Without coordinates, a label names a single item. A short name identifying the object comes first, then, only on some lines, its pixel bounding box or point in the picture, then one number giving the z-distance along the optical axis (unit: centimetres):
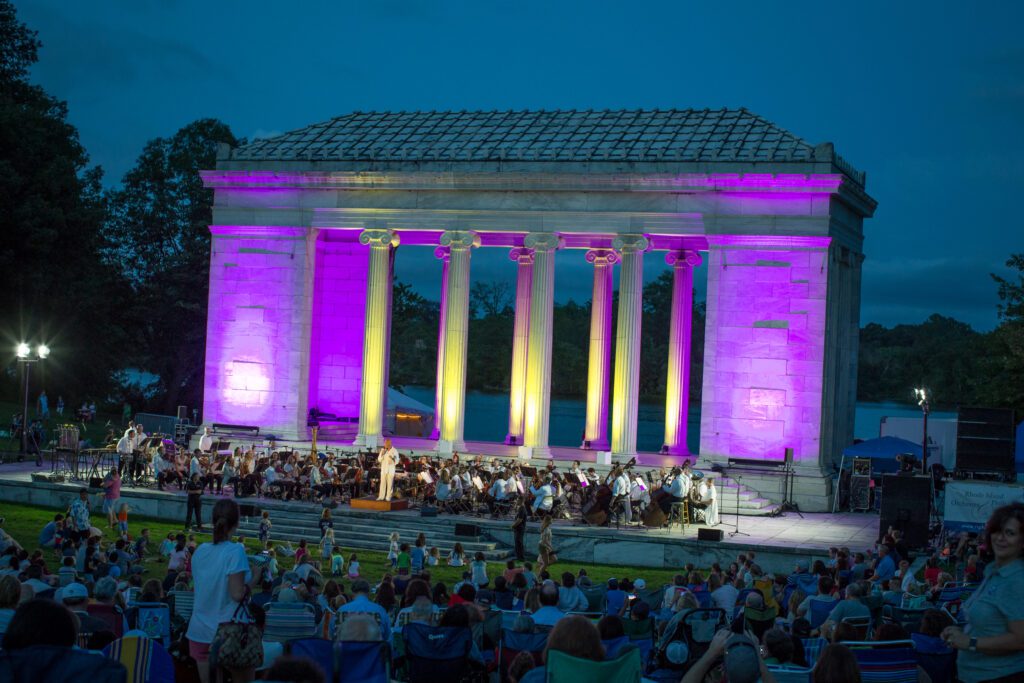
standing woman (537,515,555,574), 2895
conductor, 3869
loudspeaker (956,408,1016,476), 3269
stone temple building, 4256
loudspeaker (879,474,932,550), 3362
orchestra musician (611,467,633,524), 3688
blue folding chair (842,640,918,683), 1102
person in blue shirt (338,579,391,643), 1395
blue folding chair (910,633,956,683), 1231
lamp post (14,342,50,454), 4616
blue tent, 4141
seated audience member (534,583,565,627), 1589
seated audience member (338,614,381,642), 1207
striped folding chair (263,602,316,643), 1358
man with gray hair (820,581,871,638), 1623
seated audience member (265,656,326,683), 784
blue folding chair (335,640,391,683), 1159
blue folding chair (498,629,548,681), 1395
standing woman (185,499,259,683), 1103
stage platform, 3359
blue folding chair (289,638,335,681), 1137
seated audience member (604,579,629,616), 2070
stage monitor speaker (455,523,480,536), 3553
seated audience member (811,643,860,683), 824
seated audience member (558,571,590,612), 1986
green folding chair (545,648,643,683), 914
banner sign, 3112
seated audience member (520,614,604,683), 912
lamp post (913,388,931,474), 3656
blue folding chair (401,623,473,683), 1350
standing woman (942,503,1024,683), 839
